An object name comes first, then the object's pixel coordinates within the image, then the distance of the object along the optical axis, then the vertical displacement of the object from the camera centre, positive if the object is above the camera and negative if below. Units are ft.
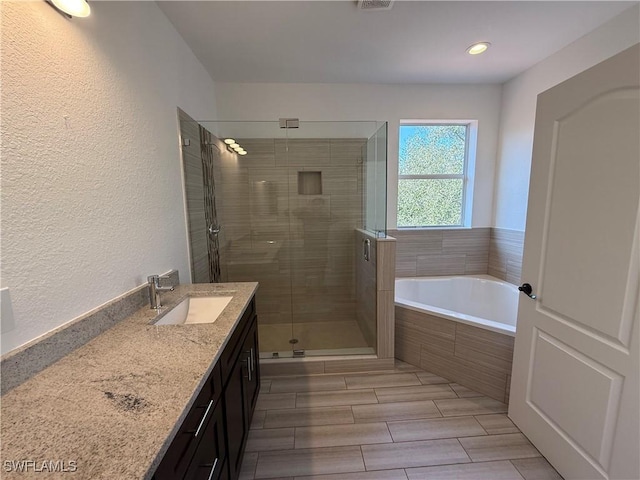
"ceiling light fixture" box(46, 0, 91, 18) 2.96 +2.25
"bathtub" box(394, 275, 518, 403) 6.17 -3.66
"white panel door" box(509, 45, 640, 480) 3.42 -1.19
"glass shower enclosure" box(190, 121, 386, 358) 8.93 -0.53
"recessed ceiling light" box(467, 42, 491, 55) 6.80 +3.95
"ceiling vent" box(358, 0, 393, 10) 5.16 +3.86
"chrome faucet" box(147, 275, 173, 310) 4.46 -1.49
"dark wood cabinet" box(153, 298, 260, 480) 2.42 -2.67
